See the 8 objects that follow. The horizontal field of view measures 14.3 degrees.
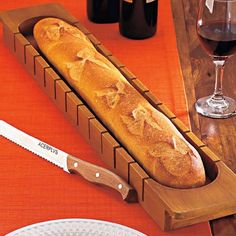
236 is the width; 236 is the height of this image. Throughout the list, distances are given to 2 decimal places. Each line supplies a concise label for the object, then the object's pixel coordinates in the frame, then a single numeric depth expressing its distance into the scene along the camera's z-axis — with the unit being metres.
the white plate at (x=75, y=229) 1.31
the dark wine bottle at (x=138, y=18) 1.88
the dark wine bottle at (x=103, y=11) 1.98
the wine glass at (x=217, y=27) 1.62
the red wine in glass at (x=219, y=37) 1.62
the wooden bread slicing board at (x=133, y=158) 1.33
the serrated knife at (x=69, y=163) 1.41
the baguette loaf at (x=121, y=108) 1.38
